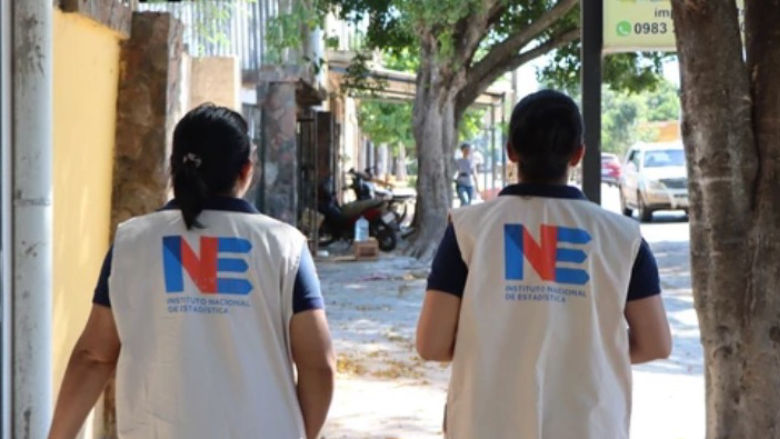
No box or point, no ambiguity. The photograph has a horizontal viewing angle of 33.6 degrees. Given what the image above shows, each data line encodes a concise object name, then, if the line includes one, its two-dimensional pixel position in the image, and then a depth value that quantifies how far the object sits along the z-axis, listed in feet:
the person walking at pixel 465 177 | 86.07
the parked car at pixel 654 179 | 91.30
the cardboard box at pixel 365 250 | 64.80
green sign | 23.62
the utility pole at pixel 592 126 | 19.29
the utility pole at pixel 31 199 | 16.70
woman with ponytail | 10.03
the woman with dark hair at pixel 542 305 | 10.46
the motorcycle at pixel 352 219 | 69.51
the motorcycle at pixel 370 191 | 75.97
